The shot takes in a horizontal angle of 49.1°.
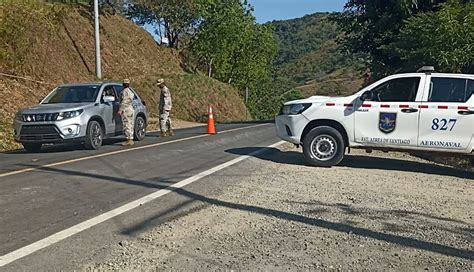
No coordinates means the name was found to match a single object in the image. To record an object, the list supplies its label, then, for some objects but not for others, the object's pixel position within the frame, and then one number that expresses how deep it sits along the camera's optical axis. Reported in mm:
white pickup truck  9133
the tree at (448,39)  13117
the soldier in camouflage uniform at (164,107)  16141
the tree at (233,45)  49875
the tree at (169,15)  44875
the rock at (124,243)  4977
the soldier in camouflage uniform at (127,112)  13422
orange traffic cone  17964
